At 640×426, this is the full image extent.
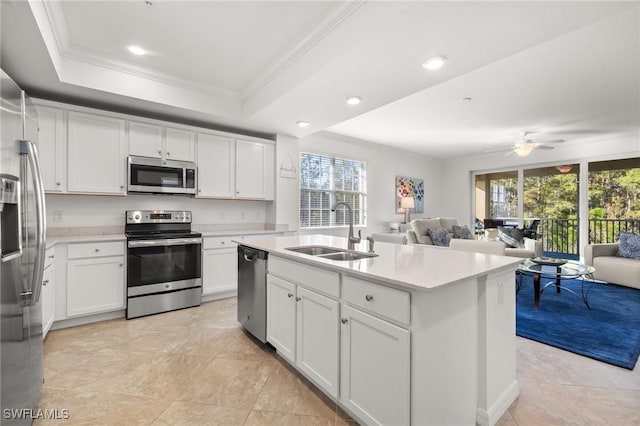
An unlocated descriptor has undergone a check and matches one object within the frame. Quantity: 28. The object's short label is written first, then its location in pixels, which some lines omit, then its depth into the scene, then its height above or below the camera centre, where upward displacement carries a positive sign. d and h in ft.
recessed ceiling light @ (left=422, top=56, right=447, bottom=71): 7.49 +3.82
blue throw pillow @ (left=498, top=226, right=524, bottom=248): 17.69 -1.48
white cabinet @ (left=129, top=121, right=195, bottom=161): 11.19 +2.69
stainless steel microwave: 11.05 +1.34
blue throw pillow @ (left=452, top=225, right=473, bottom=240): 18.06 -1.28
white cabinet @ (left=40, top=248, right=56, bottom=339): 8.35 -2.36
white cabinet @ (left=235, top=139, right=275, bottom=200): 13.84 +1.95
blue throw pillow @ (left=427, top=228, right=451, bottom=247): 16.75 -1.41
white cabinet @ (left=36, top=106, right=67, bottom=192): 9.50 +2.00
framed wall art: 22.52 +1.66
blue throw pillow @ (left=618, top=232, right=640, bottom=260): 14.45 -1.60
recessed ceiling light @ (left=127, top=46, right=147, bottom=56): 8.83 +4.79
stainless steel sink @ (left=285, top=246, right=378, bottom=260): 7.19 -1.05
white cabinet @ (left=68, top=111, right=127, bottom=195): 10.06 +1.97
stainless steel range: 10.43 -1.91
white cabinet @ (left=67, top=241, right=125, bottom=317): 9.52 -2.20
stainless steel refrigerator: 4.00 -0.64
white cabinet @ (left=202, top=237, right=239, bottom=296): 12.16 -2.25
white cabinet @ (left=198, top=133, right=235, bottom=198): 12.75 +1.97
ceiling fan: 16.44 +3.68
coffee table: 10.97 -2.21
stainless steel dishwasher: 8.02 -2.27
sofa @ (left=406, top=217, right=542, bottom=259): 16.55 -1.63
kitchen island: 4.28 -2.04
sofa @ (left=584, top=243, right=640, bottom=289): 13.64 -2.51
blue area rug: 8.14 -3.66
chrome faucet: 7.72 -0.74
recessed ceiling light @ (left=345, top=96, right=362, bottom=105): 10.09 +3.82
